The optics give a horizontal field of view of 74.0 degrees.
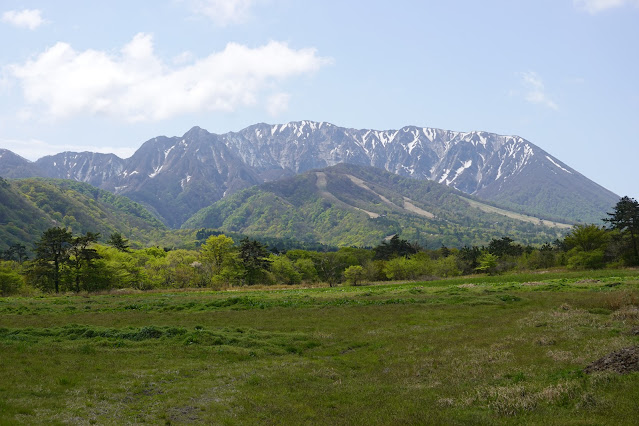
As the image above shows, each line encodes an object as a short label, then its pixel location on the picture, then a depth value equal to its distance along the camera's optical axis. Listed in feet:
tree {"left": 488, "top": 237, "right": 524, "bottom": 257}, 489.26
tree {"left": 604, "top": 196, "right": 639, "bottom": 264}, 286.05
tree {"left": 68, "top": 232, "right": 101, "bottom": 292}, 273.54
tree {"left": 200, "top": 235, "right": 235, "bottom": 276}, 357.41
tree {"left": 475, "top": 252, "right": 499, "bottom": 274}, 346.74
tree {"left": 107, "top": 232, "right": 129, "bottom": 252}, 370.53
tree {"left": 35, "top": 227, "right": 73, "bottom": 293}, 273.13
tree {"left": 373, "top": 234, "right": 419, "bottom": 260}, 516.32
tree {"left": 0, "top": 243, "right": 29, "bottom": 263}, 570.17
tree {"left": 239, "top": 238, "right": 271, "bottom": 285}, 354.95
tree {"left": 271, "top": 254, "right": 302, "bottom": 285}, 435.12
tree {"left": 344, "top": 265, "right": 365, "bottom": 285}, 332.19
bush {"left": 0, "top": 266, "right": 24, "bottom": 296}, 266.26
